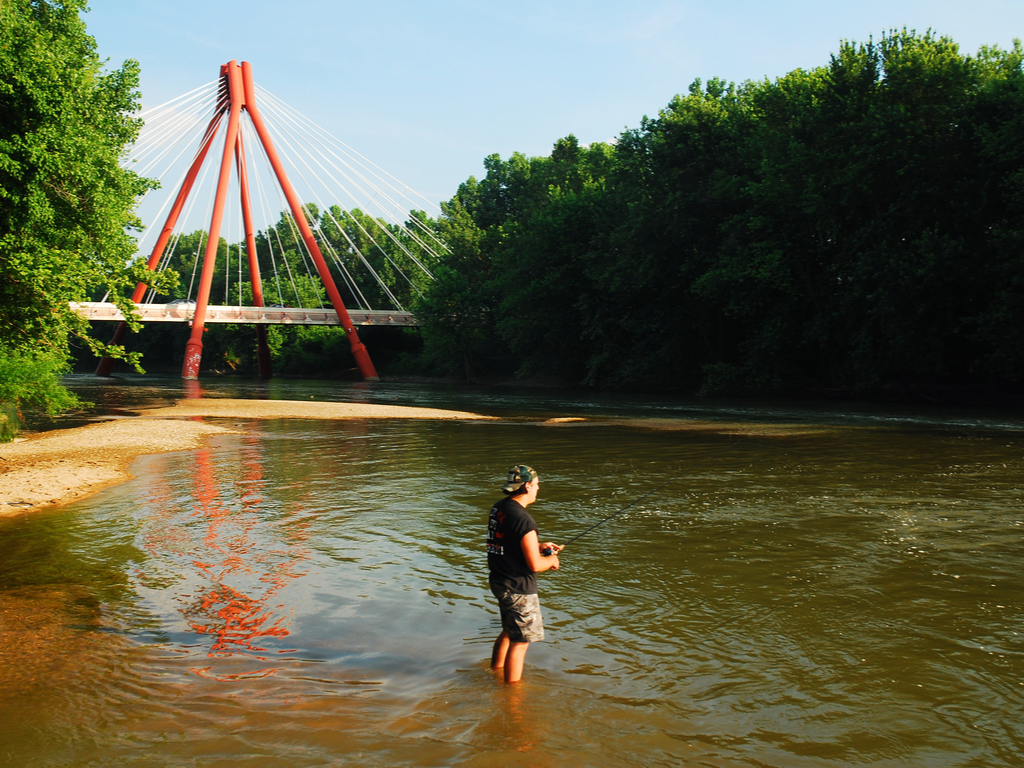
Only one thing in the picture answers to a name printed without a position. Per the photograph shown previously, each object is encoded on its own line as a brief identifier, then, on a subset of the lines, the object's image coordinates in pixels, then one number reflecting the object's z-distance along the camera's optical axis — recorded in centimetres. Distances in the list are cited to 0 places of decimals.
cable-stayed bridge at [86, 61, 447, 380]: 5975
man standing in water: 522
